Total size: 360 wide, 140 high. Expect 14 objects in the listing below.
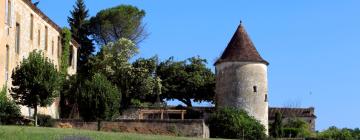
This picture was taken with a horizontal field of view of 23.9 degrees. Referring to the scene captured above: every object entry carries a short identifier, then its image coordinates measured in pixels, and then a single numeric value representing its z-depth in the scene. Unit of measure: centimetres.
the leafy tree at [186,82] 7781
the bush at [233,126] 5973
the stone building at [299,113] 8589
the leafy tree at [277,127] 7225
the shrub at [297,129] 7525
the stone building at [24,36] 5094
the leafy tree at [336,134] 7407
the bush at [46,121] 4734
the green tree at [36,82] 4438
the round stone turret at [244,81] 6912
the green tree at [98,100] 4959
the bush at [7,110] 4381
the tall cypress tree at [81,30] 8575
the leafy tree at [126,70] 7275
